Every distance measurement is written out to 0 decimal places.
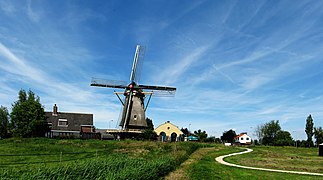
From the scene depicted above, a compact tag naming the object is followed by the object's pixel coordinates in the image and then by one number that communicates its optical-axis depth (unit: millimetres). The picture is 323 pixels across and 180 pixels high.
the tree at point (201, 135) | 70450
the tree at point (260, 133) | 106362
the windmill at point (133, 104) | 43906
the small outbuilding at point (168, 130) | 69438
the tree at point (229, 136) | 85625
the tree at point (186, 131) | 88300
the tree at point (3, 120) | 60656
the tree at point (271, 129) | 103294
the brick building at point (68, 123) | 57062
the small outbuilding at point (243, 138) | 90250
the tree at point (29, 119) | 46656
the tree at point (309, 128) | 81325
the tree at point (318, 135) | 79438
